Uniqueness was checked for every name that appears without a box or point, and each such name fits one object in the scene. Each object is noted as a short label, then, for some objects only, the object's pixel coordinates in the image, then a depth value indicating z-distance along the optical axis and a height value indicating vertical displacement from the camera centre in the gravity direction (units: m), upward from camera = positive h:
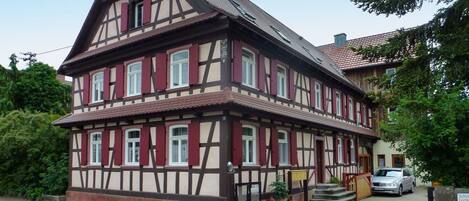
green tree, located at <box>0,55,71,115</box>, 28.89 +3.15
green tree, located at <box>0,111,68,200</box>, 19.66 -0.79
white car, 21.19 -2.17
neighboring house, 29.19 +4.25
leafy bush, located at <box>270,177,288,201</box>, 14.62 -1.73
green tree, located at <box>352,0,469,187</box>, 8.26 +1.25
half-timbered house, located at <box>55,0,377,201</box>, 13.70 +1.04
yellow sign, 16.03 -1.39
